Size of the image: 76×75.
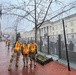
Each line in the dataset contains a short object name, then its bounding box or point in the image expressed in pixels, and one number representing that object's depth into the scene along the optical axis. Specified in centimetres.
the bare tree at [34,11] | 597
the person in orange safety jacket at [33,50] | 457
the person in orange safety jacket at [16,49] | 433
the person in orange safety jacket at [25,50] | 449
